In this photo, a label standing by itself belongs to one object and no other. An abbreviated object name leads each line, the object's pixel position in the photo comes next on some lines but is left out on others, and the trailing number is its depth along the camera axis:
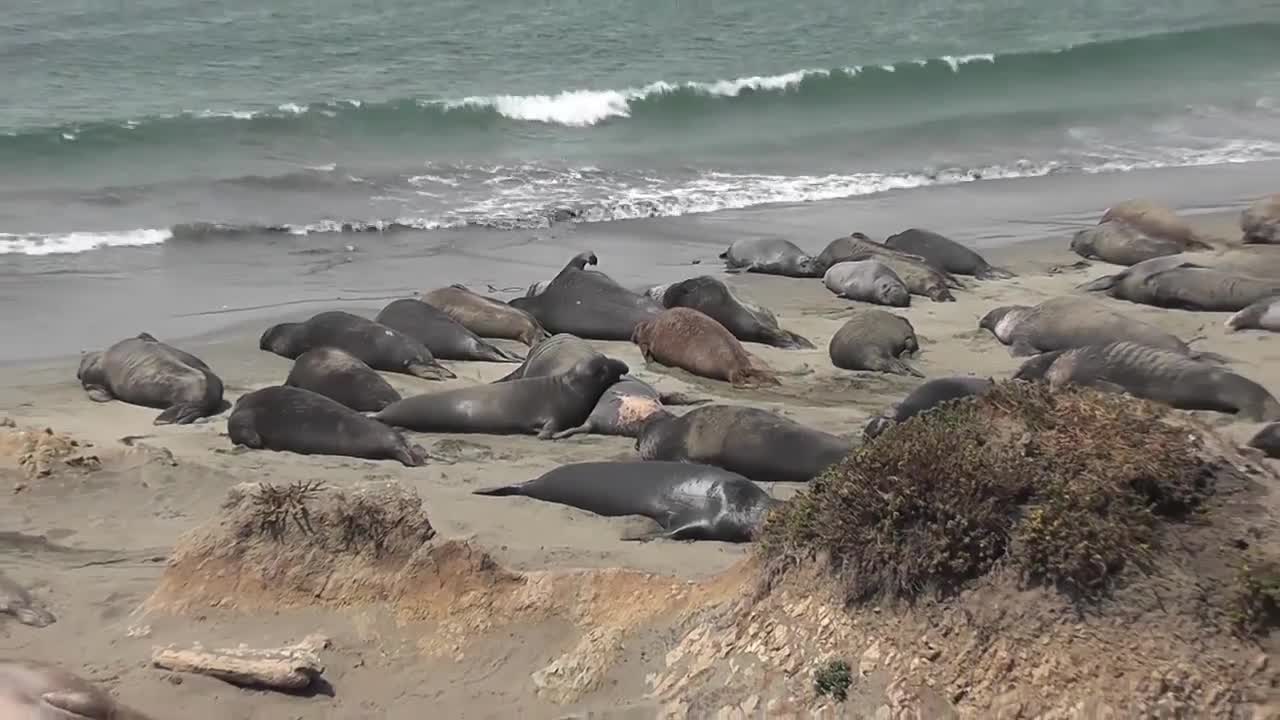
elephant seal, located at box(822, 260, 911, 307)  23.87
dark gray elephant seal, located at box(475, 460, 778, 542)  12.63
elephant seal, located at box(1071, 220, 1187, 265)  26.70
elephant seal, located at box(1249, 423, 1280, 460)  14.08
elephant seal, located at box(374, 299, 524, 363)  20.34
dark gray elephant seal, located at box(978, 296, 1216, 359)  19.33
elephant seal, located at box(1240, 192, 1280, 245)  27.53
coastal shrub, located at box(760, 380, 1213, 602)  8.37
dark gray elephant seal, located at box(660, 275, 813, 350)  21.06
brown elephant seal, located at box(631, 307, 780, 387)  19.02
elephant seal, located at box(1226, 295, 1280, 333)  20.06
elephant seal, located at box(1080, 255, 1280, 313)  21.94
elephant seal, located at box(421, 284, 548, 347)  21.44
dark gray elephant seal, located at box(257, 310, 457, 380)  19.36
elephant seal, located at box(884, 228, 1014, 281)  26.20
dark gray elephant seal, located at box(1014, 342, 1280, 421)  15.98
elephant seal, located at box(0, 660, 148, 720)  8.43
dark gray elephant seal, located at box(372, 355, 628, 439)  16.70
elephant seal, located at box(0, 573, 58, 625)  10.58
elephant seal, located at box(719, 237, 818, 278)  26.64
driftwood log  9.49
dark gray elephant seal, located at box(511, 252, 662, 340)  21.42
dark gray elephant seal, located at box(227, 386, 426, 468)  15.37
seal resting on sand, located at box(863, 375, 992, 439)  15.37
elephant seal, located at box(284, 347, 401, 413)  17.47
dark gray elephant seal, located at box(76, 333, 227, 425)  17.36
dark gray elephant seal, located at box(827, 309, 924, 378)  19.31
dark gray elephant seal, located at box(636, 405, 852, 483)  14.29
